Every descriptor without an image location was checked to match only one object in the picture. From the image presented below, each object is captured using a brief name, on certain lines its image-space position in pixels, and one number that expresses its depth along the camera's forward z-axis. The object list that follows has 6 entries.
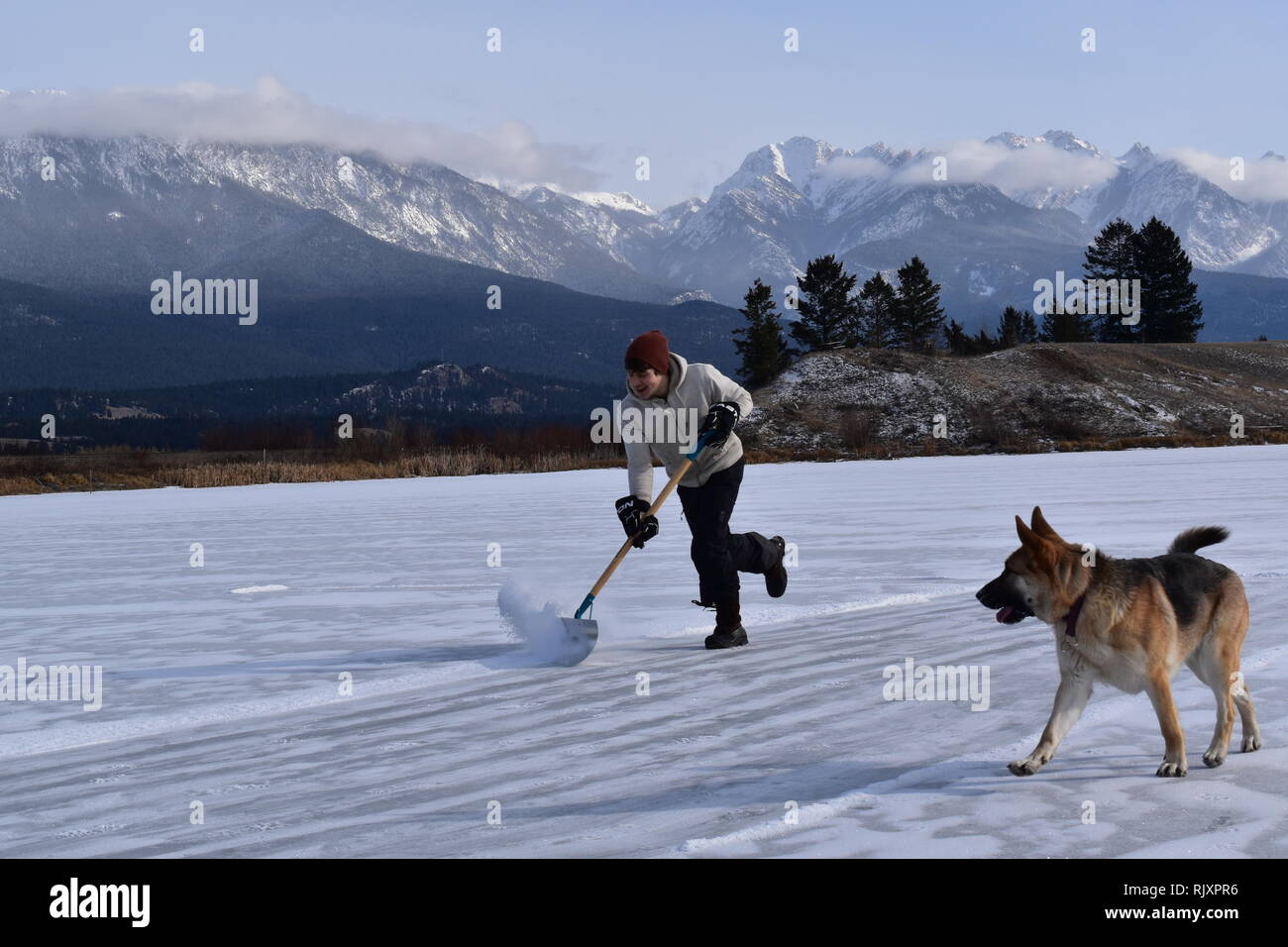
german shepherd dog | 4.31
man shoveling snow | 7.51
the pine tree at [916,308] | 83.44
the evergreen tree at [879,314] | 85.06
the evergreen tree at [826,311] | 82.75
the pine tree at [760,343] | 76.94
